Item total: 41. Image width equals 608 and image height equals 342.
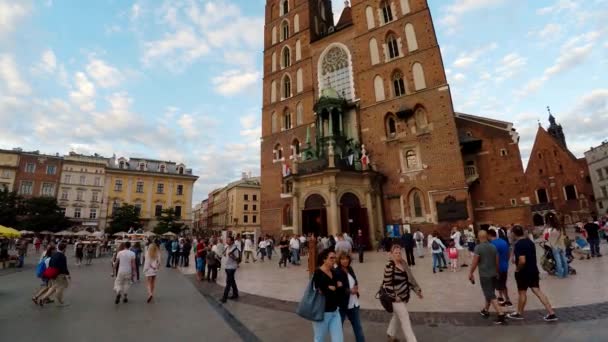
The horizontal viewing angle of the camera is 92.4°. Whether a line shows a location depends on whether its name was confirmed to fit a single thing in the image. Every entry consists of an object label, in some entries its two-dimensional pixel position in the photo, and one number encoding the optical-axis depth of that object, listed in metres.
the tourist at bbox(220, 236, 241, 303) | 7.94
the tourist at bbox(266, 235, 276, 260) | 19.00
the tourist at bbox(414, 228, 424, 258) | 15.55
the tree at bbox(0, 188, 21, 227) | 34.72
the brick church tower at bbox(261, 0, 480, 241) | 21.25
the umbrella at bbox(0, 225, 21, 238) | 14.77
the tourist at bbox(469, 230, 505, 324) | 5.45
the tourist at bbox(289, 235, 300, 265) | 15.53
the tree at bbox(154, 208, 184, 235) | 42.94
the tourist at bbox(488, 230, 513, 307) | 5.94
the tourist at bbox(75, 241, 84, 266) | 18.37
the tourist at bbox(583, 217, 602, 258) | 11.82
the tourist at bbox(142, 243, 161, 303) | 8.28
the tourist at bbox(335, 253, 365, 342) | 3.75
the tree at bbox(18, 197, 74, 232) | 36.91
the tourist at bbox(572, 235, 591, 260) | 11.86
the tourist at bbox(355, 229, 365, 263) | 14.28
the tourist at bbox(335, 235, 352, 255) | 11.09
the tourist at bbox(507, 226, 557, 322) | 5.38
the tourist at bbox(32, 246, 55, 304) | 7.88
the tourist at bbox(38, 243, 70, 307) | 7.73
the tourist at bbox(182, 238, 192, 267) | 17.69
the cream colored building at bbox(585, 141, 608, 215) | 41.32
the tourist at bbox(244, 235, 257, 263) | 17.11
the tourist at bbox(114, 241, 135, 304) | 7.95
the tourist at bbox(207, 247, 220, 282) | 11.23
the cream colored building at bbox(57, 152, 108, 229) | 47.50
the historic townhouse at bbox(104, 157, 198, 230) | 49.78
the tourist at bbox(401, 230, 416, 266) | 12.21
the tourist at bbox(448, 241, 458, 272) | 10.62
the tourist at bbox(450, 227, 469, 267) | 11.74
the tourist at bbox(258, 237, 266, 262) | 18.31
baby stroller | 8.94
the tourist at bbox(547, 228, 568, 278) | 8.46
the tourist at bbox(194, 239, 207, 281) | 11.78
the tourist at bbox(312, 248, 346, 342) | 3.57
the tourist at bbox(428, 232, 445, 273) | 10.63
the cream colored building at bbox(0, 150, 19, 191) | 45.12
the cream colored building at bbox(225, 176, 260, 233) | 62.31
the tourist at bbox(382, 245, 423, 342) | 4.20
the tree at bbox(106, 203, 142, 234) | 41.09
